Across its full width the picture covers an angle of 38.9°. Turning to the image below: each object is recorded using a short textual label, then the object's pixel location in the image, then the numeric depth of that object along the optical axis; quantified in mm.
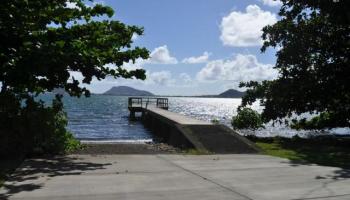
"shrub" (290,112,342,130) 27203
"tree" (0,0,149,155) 12391
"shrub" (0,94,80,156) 13727
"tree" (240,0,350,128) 22938
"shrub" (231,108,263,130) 35072
